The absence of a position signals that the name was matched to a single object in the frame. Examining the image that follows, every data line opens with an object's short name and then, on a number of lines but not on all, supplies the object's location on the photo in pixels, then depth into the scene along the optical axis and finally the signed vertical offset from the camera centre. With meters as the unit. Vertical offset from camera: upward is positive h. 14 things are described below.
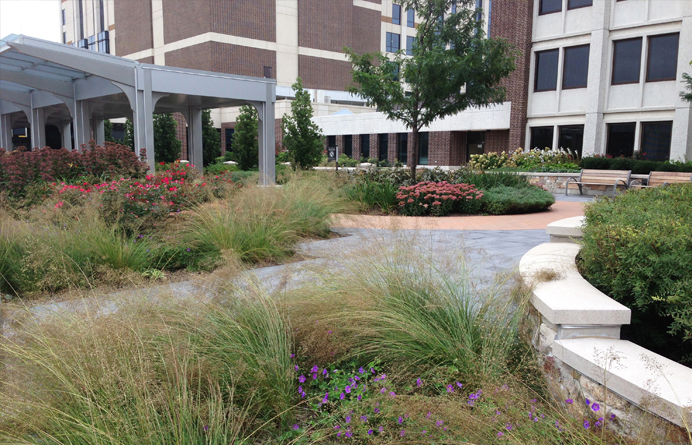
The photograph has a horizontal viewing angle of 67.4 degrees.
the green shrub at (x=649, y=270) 2.97 -0.69
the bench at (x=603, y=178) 16.30 -0.65
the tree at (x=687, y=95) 14.58 +2.07
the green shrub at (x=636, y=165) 17.11 -0.24
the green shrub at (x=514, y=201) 11.27 -0.97
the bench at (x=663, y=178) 15.55 -0.58
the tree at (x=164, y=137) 25.94 +0.71
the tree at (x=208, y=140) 27.59 +0.64
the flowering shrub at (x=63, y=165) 8.85 -0.27
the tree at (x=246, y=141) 23.44 +0.52
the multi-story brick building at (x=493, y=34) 20.70 +4.95
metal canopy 12.79 +1.82
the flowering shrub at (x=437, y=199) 10.97 -0.94
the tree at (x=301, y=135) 20.80 +0.74
